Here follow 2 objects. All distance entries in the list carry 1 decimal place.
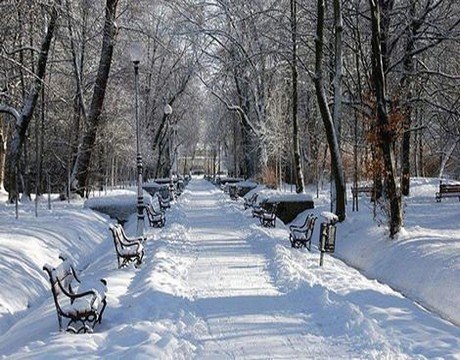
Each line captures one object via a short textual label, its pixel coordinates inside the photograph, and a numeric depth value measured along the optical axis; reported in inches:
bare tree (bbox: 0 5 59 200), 903.7
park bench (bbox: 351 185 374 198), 972.8
